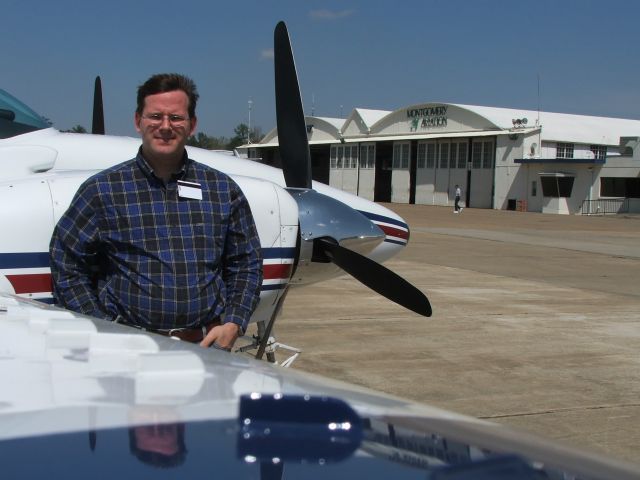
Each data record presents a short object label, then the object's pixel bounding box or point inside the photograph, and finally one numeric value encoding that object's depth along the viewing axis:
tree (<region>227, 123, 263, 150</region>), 109.91
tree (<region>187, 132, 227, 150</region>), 84.35
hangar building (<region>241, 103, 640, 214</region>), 43.72
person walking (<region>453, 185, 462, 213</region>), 43.41
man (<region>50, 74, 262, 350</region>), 3.08
